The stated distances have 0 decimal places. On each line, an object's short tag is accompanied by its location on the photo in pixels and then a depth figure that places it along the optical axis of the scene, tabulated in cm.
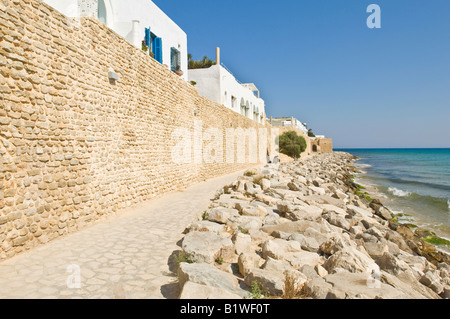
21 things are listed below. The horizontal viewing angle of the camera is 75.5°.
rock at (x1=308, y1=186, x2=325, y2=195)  1065
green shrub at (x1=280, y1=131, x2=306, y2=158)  3562
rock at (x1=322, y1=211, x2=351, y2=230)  689
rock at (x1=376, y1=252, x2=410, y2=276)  497
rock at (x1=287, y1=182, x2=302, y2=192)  996
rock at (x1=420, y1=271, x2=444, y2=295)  481
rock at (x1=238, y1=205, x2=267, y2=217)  635
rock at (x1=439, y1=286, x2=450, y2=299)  472
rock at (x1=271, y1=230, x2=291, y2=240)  514
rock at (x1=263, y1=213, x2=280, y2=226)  589
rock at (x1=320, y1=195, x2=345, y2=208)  934
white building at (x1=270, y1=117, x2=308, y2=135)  5603
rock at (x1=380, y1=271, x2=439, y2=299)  409
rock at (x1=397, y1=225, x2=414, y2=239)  882
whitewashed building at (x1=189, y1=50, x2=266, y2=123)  2033
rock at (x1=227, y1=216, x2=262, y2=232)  543
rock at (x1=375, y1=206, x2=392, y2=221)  1077
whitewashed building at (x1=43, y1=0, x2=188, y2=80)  908
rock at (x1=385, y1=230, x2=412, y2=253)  725
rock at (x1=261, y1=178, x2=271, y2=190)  979
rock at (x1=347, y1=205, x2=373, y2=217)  869
